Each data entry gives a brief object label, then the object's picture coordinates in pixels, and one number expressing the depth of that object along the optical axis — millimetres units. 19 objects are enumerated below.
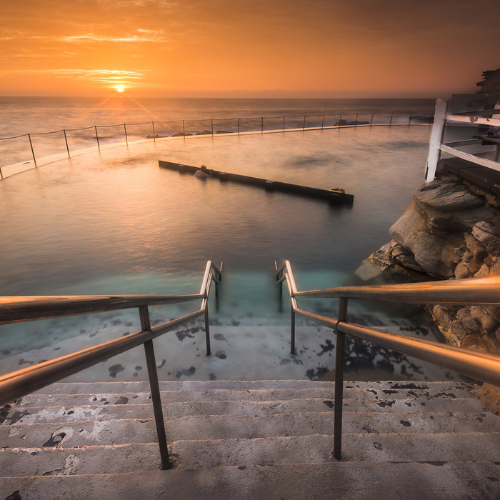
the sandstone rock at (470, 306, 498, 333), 3270
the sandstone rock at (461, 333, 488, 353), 3464
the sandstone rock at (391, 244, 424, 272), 6152
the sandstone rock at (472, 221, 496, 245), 3953
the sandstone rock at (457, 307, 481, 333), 3611
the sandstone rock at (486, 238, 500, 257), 3783
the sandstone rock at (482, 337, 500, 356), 3158
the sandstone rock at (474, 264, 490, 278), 3767
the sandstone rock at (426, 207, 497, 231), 4473
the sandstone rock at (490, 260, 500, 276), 3498
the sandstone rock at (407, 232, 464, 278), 5145
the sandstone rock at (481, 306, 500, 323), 3172
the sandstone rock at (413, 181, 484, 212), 4625
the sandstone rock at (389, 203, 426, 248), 5812
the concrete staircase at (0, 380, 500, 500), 1249
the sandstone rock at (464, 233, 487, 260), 4090
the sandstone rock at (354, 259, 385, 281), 6562
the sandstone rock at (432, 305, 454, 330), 4383
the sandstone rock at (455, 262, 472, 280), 4254
